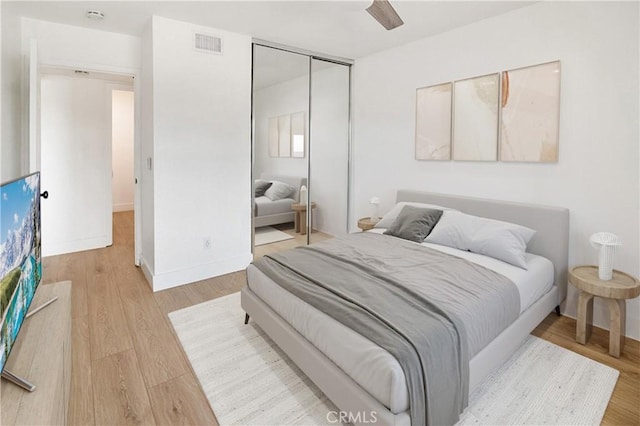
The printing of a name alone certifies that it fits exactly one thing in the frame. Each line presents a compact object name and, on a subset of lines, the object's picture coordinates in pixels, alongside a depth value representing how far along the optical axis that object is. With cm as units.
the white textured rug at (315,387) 177
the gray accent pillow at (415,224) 309
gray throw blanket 151
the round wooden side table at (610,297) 222
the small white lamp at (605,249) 229
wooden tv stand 108
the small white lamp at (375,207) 410
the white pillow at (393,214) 344
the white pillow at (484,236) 256
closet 398
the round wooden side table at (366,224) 403
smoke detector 296
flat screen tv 114
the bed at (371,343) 146
